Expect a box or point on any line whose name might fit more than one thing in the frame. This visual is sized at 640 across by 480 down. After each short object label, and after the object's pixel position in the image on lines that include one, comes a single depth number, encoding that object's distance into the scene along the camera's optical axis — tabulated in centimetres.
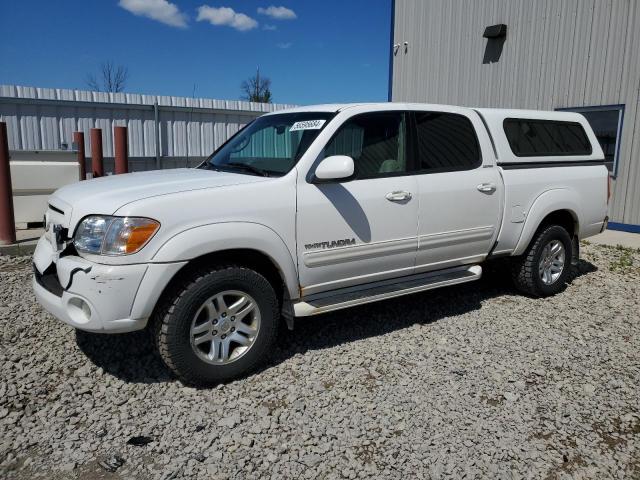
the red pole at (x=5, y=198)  682
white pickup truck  318
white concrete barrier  798
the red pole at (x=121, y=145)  891
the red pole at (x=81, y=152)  873
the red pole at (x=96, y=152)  901
